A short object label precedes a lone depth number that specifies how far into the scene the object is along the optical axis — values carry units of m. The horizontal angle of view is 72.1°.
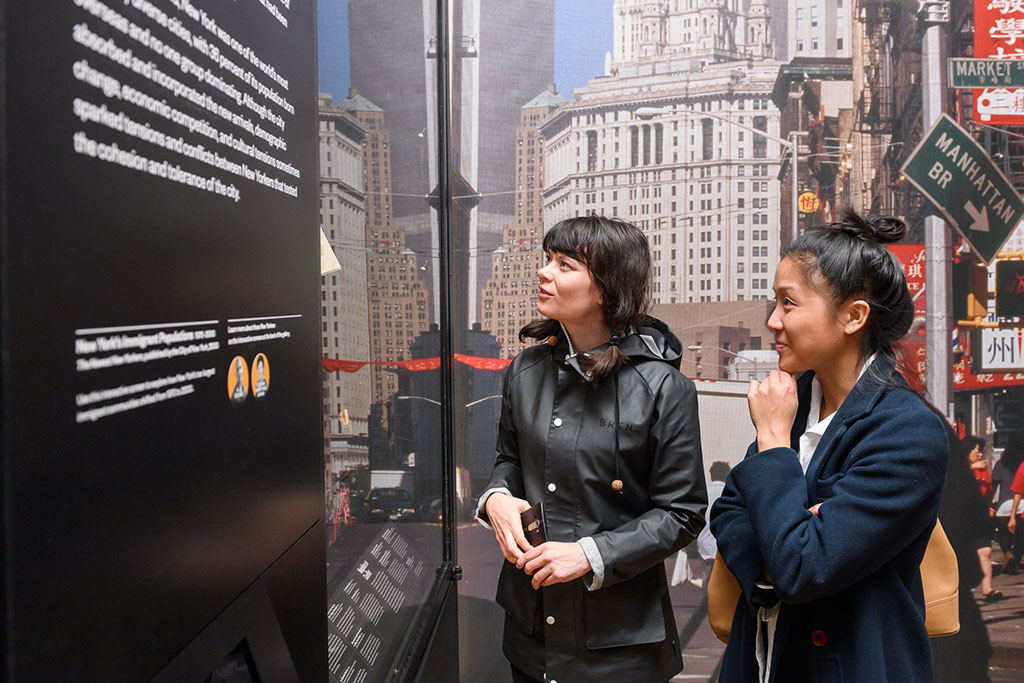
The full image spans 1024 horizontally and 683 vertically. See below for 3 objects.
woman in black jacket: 1.52
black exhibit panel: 0.45
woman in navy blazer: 1.09
